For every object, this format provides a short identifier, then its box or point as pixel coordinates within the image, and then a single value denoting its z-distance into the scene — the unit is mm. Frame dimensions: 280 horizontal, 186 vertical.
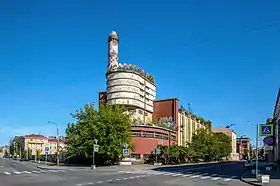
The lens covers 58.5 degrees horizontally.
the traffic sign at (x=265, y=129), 18065
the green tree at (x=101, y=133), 39421
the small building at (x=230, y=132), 115128
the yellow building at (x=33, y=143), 116191
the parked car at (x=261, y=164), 33969
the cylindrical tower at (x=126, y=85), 59619
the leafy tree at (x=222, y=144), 76520
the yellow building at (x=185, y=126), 66652
